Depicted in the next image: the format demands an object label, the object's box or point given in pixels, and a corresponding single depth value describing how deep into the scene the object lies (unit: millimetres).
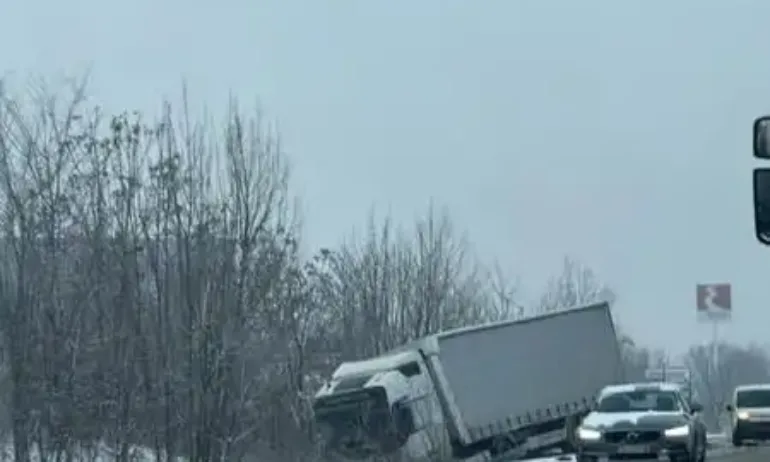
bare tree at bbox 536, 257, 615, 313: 77375
